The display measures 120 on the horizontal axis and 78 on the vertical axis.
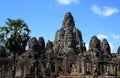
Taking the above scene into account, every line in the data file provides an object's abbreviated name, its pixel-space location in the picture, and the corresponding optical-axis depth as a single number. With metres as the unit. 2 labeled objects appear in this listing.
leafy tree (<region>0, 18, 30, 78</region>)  43.78
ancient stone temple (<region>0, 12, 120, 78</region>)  67.24
